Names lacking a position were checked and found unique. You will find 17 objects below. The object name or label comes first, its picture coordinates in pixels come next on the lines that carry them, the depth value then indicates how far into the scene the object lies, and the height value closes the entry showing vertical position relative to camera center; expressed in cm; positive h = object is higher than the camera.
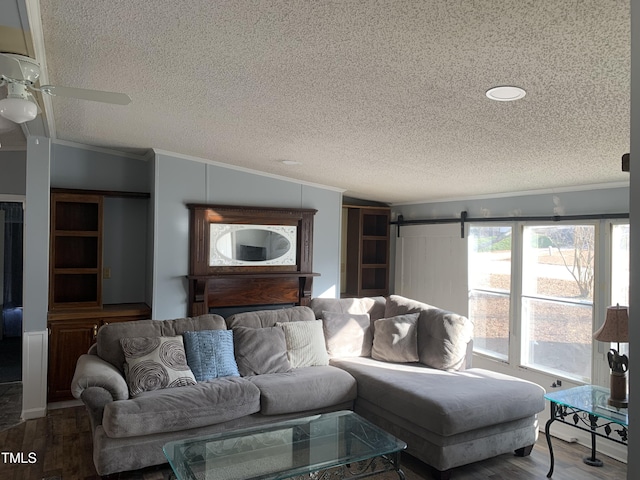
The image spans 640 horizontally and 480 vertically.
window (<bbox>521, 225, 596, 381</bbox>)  409 -47
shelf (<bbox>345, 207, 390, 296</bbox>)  644 -13
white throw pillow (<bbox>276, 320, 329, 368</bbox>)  426 -92
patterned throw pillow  349 -93
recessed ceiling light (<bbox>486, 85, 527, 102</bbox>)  234 +74
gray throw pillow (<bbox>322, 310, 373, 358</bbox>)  459 -88
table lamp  321 -73
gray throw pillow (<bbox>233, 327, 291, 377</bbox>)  403 -93
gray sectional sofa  323 -107
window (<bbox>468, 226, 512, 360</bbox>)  487 -45
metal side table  310 -105
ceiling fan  215 +67
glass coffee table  256 -120
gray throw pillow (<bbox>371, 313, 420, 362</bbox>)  438 -89
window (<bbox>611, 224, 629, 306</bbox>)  381 -14
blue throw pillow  379 -92
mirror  522 -5
